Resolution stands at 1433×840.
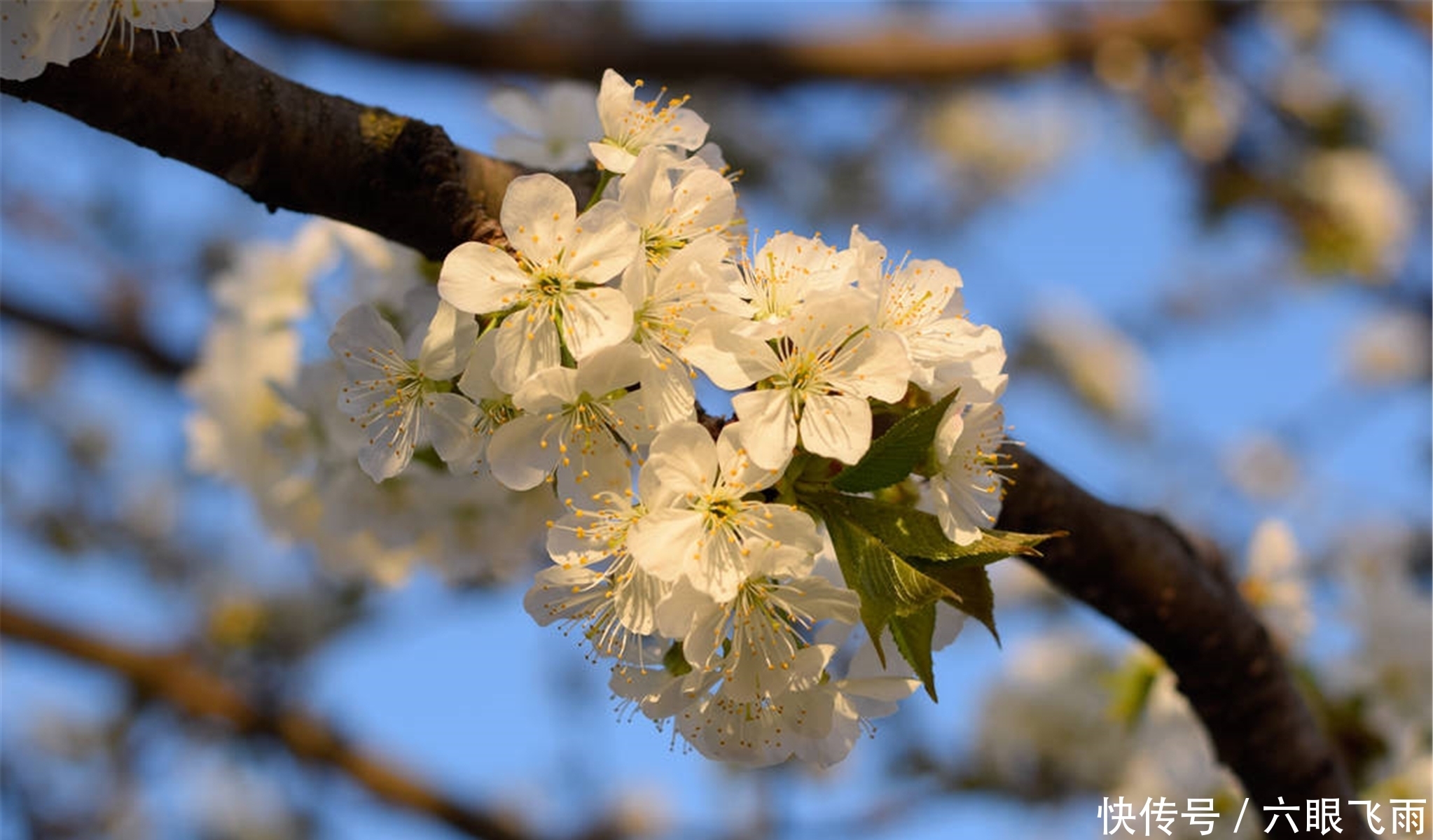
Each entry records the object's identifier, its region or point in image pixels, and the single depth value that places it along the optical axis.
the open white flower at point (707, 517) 0.84
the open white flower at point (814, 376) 0.84
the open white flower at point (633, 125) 0.87
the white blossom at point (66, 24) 0.84
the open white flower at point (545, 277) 0.85
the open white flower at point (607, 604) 0.85
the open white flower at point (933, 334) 0.85
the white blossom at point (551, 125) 0.93
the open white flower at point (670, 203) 0.85
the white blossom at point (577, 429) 0.84
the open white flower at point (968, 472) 0.85
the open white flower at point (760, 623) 0.84
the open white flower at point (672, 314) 0.84
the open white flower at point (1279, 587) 1.03
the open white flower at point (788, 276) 0.85
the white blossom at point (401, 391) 0.86
